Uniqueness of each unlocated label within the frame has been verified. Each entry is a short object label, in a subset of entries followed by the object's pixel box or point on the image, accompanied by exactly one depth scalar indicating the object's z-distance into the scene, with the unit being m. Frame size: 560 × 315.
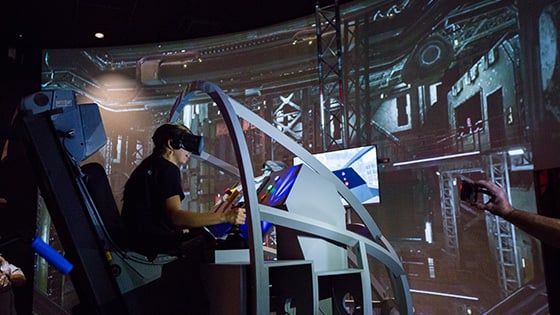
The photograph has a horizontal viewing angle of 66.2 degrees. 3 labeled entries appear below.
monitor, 5.48
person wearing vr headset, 2.36
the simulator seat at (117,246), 2.29
